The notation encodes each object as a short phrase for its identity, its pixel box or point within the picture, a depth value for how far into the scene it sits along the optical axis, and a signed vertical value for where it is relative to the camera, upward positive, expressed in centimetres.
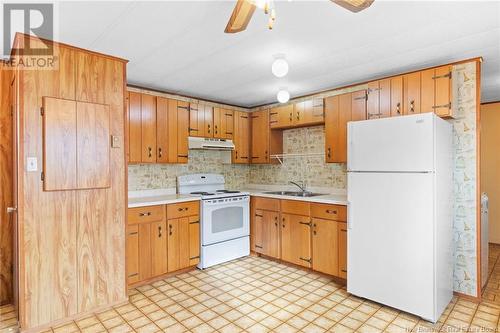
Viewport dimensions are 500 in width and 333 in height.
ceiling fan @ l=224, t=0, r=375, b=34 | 145 +81
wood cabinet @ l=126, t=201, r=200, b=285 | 321 -86
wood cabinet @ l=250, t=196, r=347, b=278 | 333 -86
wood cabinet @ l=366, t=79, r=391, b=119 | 321 +71
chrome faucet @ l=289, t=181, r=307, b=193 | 438 -33
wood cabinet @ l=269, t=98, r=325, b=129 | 398 +71
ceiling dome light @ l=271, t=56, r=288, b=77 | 262 +86
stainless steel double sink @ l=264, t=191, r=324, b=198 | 416 -42
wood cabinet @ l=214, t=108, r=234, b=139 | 443 +63
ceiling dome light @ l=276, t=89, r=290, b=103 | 337 +78
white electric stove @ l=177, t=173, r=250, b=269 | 383 -75
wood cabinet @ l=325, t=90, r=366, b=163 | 355 +57
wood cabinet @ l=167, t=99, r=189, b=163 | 390 +46
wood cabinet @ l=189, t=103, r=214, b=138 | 414 +63
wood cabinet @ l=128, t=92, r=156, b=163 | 356 +46
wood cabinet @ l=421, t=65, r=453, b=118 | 285 +70
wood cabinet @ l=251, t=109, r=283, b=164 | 463 +39
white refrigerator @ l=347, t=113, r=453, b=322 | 247 -44
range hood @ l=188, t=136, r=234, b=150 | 410 +30
